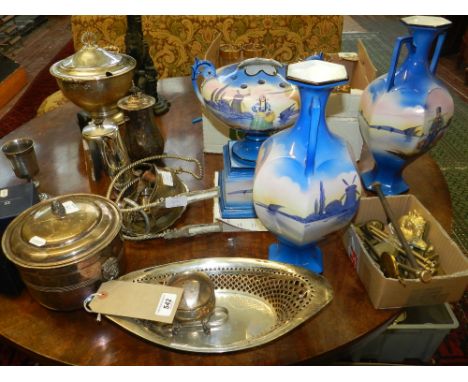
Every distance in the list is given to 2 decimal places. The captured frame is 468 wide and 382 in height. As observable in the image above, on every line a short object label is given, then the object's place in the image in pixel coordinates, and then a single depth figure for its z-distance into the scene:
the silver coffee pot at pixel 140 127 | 0.96
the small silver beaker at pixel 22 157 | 0.95
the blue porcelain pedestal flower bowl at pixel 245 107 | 0.77
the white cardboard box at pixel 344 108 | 0.99
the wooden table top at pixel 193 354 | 0.60
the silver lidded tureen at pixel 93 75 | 1.03
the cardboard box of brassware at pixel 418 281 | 0.62
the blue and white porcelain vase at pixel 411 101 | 0.78
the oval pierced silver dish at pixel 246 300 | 0.60
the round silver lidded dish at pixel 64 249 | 0.60
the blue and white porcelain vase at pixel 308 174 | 0.57
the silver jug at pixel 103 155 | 0.94
